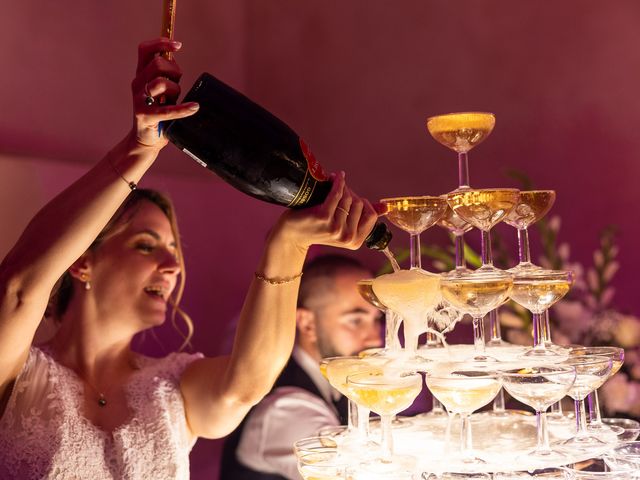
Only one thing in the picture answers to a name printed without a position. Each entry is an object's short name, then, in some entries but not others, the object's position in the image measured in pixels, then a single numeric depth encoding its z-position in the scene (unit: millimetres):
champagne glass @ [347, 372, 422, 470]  1011
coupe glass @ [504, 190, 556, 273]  1231
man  2500
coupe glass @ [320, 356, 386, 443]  1122
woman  1118
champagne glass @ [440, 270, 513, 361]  1065
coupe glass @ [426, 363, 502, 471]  992
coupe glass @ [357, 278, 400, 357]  1206
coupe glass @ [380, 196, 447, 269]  1136
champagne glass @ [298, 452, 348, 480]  1077
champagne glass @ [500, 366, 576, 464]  1017
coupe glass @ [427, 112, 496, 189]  1228
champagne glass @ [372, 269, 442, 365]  1065
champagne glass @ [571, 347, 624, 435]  1184
